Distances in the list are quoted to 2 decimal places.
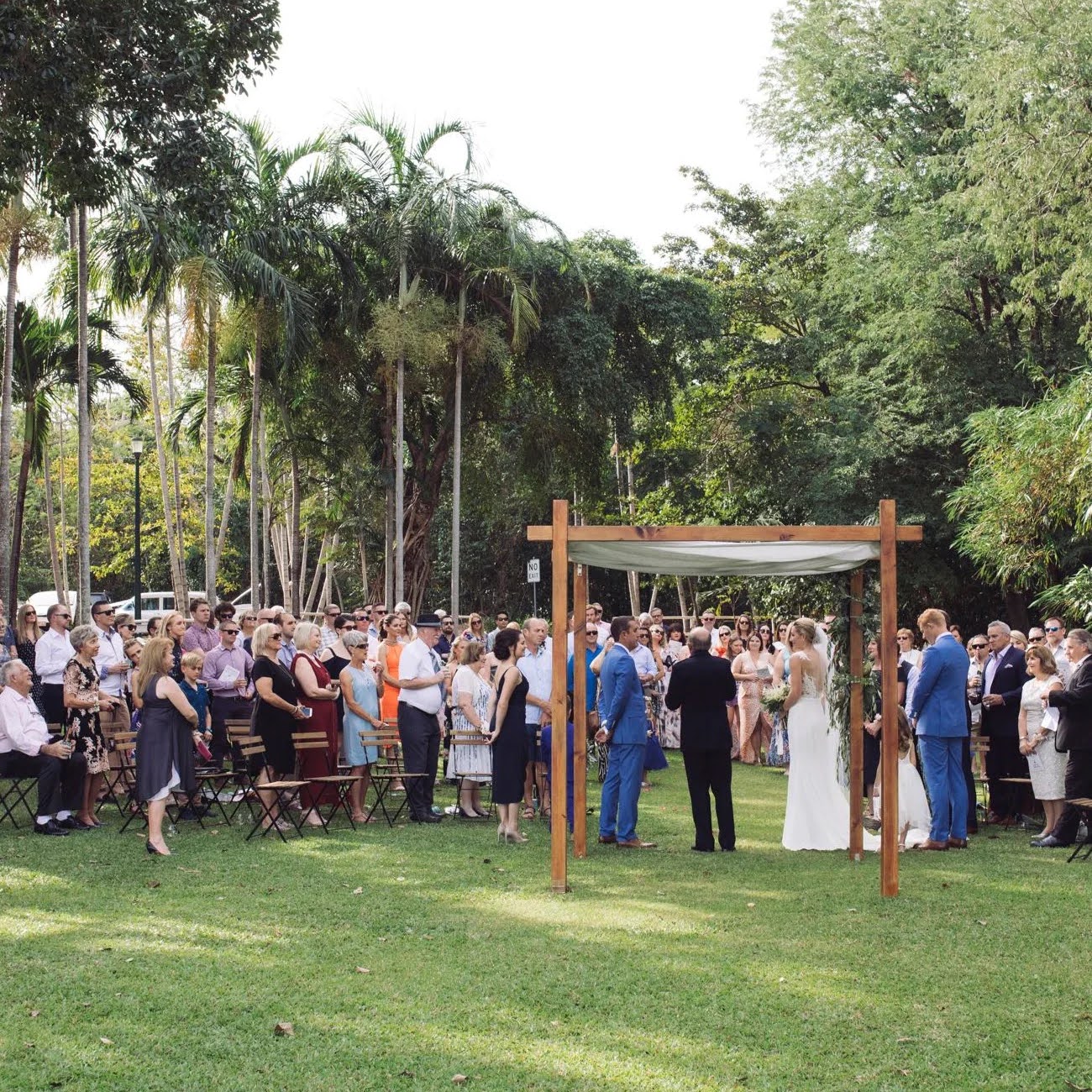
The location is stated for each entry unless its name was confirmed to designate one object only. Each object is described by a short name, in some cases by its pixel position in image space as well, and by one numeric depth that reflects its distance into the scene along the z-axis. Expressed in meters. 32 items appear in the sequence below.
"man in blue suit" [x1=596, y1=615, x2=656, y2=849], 11.54
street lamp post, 32.69
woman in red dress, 12.38
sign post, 29.17
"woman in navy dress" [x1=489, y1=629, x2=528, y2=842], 11.65
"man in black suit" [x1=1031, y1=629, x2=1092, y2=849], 11.41
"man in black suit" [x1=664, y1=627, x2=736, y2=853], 11.19
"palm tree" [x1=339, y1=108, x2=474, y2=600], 27.53
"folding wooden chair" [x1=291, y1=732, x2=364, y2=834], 12.09
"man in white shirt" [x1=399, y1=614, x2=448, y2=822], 13.15
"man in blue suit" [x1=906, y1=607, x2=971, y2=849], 11.55
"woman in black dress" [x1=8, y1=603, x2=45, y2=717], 13.66
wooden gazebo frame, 9.43
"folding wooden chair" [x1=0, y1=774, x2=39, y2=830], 11.95
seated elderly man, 11.37
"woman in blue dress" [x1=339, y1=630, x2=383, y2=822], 13.05
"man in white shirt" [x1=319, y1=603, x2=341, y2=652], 17.05
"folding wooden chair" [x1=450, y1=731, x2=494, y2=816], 13.19
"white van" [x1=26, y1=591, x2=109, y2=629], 51.62
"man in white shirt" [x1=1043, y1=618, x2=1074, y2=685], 15.23
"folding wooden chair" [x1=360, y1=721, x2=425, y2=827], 12.96
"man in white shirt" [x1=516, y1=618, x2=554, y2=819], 12.65
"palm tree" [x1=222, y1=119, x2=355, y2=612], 24.98
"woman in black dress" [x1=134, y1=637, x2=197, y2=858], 10.85
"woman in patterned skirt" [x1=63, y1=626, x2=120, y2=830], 11.80
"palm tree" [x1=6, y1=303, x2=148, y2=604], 29.14
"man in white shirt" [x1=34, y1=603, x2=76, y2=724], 12.95
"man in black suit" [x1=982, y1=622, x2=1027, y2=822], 13.12
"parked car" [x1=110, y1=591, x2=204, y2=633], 53.95
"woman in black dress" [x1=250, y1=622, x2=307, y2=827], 12.10
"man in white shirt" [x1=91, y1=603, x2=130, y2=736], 13.51
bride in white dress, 11.64
